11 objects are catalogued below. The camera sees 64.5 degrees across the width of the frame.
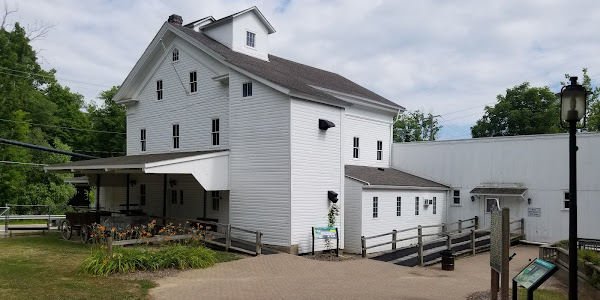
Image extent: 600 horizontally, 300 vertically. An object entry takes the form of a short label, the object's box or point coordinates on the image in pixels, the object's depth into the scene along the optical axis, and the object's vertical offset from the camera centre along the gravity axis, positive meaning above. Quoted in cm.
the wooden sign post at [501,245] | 881 -150
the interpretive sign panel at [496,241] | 915 -146
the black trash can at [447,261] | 1662 -329
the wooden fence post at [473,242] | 2072 -324
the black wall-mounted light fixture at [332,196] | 1858 -114
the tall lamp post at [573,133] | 787 +60
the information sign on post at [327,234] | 1780 -253
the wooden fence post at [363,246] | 1769 -295
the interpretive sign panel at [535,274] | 827 -191
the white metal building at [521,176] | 2219 -44
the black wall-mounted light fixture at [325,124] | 1847 +166
